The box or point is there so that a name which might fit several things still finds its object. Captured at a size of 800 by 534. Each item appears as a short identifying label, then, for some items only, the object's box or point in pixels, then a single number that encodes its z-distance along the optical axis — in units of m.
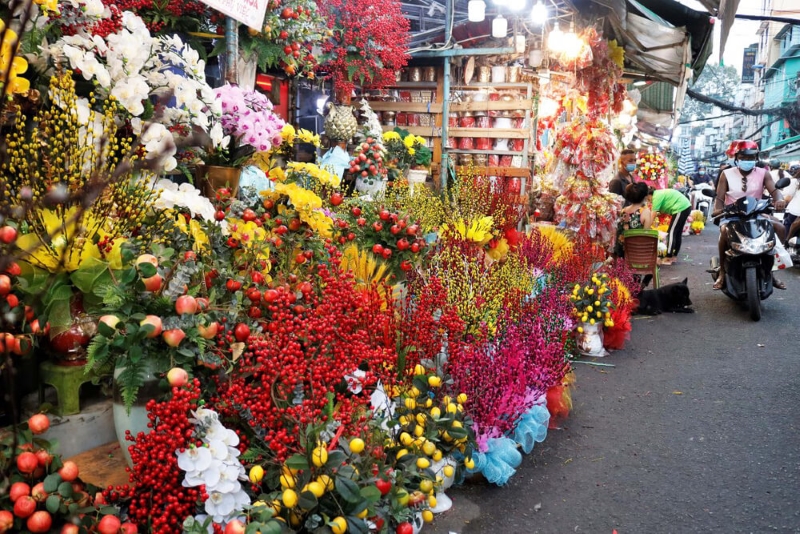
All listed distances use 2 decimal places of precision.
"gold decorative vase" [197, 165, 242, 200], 3.53
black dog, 7.59
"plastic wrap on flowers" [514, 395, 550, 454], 3.57
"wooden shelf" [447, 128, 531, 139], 11.20
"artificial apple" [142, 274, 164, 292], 2.20
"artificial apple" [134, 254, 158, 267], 2.20
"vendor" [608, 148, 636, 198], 8.85
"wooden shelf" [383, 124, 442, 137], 11.19
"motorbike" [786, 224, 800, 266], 11.16
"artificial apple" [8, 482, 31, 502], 1.84
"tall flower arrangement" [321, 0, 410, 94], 7.37
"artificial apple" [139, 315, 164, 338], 2.14
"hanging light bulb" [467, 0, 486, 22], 9.94
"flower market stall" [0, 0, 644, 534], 2.09
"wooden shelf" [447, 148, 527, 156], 11.40
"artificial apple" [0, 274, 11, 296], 2.07
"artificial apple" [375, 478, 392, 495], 2.34
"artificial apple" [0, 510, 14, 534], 1.76
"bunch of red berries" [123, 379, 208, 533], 2.01
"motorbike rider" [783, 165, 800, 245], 10.90
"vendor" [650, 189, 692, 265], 9.61
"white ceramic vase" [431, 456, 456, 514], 3.03
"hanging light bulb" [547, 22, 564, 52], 8.04
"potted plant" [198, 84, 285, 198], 3.44
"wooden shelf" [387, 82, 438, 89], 11.33
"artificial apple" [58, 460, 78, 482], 1.96
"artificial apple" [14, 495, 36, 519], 1.82
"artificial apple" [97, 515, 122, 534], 1.89
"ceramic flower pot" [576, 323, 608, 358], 5.84
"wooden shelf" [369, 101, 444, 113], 11.27
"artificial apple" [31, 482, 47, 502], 1.87
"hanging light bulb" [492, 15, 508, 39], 10.22
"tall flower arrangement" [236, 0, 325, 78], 4.52
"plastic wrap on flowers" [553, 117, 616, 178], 7.57
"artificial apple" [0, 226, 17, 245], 1.97
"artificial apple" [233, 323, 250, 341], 2.45
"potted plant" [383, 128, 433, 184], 8.73
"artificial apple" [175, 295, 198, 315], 2.22
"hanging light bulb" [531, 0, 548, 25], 8.90
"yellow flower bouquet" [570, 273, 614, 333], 5.68
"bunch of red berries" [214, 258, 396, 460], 2.30
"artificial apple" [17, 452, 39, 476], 1.89
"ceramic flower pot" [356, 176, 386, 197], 7.07
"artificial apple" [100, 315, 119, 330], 2.11
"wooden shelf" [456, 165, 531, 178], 11.00
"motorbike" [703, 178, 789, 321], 6.98
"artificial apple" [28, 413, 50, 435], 2.00
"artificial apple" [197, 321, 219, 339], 2.29
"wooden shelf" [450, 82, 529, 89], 11.13
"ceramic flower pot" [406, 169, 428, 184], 9.18
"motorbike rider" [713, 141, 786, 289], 7.83
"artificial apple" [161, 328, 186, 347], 2.16
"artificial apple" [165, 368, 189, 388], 2.10
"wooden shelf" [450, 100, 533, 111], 11.12
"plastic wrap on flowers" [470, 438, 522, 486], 3.23
